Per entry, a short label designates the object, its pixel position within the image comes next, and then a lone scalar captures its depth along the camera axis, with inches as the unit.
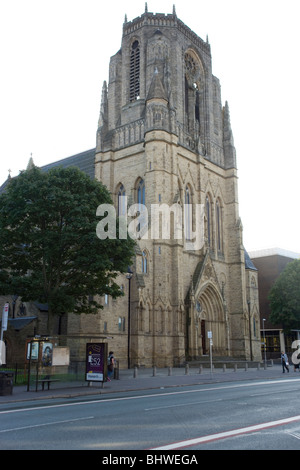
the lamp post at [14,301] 1574.8
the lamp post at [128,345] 1481.3
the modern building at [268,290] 2647.6
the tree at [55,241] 954.1
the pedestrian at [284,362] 1337.4
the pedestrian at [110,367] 1043.2
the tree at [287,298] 2237.9
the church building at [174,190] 1579.7
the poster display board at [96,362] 818.8
